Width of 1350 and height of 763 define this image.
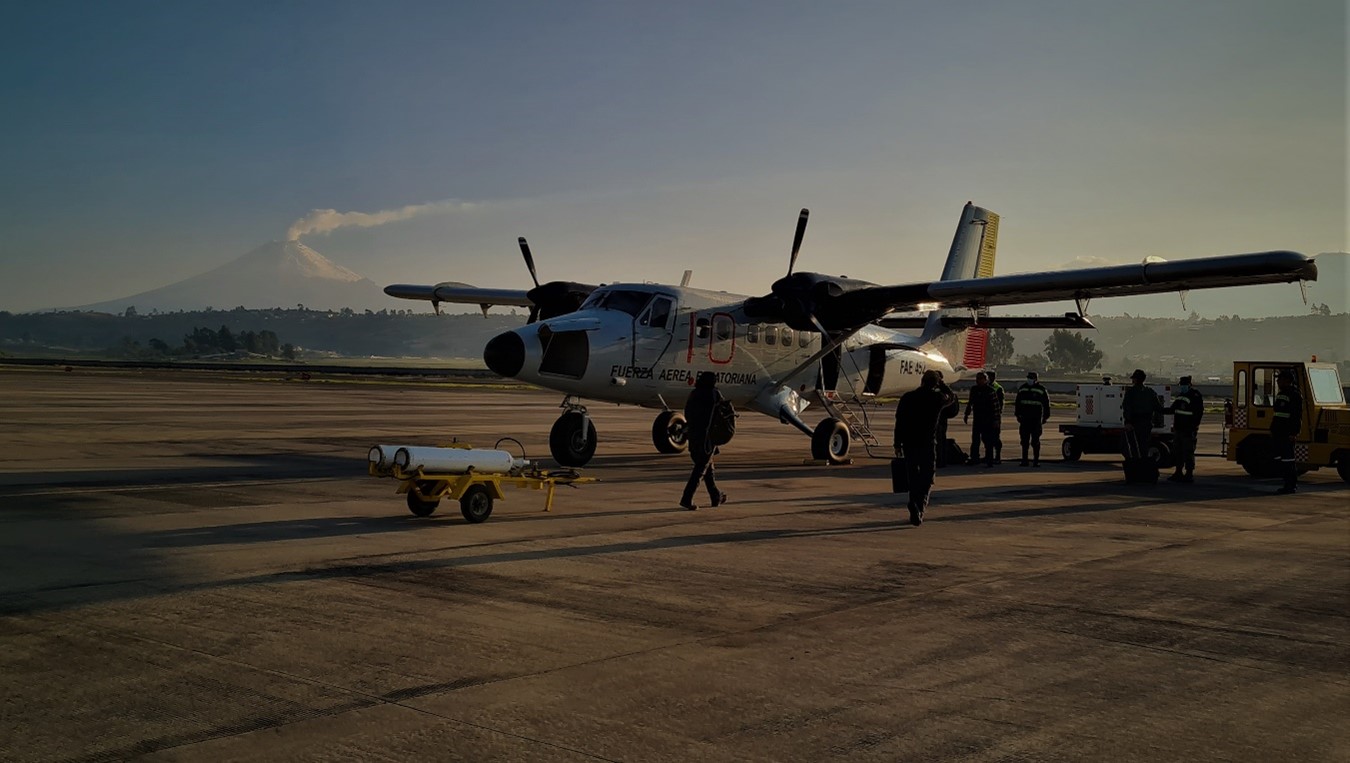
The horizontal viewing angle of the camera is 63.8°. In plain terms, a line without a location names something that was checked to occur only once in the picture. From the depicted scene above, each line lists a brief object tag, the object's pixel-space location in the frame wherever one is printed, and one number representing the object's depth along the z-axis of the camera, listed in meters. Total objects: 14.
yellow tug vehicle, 20.58
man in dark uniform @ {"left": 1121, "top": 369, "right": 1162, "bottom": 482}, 19.89
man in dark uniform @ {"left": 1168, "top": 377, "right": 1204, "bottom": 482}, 20.22
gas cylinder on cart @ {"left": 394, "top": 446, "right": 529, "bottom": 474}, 11.91
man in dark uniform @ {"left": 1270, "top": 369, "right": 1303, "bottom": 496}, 18.05
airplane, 19.19
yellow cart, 12.35
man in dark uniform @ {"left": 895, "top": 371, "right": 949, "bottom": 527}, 13.48
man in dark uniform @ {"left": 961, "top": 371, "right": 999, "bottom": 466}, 22.50
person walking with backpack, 14.52
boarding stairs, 23.91
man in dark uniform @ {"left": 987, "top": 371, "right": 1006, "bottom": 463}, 22.19
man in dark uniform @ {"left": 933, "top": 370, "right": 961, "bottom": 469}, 14.64
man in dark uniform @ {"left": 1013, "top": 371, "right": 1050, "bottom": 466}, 23.00
